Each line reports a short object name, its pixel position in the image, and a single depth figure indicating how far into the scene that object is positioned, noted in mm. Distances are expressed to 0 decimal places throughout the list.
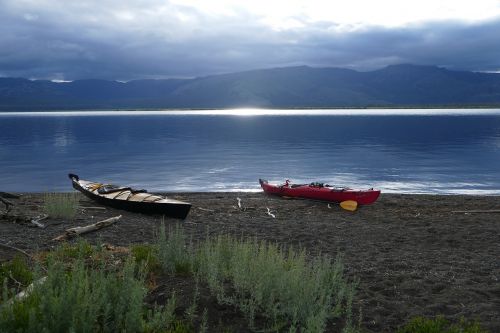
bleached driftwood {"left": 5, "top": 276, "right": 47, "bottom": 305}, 6298
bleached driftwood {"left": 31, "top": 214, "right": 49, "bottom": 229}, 14352
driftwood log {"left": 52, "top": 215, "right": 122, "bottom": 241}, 13027
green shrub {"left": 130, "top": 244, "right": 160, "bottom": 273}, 9330
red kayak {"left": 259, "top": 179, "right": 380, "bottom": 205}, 23219
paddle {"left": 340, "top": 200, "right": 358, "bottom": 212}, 22656
